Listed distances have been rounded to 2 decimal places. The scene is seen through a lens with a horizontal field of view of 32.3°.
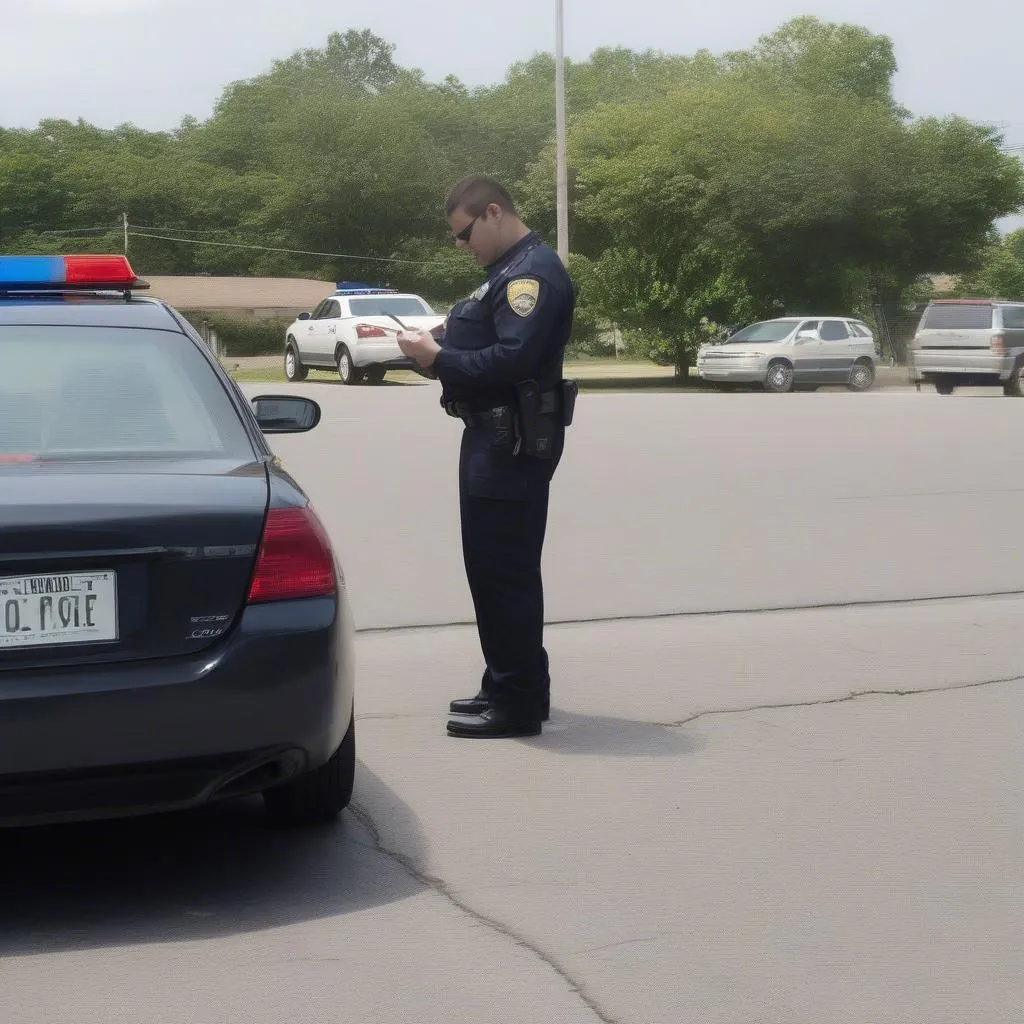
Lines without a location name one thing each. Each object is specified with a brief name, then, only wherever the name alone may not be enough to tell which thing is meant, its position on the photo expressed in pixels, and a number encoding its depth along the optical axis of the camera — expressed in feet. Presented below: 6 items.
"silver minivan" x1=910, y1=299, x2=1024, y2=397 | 97.50
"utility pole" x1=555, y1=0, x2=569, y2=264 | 123.03
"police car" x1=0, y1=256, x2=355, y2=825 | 12.63
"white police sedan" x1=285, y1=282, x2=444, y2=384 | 103.71
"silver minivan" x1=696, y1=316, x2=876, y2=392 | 114.73
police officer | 18.39
